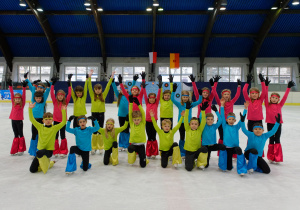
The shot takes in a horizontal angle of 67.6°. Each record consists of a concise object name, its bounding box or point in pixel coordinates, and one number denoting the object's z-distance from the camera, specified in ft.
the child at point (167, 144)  13.46
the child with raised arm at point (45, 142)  12.20
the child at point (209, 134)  13.55
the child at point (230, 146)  12.34
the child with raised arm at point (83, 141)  12.73
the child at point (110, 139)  14.12
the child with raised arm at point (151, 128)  15.69
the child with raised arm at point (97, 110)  16.70
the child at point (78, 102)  15.84
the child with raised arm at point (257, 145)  12.64
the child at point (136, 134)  13.78
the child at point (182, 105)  15.31
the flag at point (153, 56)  64.80
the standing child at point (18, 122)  15.62
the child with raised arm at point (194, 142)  12.94
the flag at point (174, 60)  66.85
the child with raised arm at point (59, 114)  15.29
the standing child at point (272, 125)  14.48
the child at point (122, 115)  17.60
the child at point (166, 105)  15.85
